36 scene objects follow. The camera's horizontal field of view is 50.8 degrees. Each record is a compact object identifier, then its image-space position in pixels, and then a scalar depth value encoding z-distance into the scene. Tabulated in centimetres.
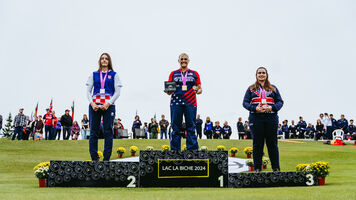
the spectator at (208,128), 3014
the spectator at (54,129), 2502
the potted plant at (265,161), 1342
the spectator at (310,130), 3412
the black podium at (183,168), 705
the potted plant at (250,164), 1276
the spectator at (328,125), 3025
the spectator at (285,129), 3366
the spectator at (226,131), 3158
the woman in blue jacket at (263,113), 760
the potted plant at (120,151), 1891
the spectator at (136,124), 2989
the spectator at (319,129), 3169
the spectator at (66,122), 2548
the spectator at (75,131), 2859
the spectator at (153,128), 2914
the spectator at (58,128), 2602
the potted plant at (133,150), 1947
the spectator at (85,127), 2594
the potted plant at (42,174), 745
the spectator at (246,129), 3169
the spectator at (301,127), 3400
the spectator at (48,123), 2423
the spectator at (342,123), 3080
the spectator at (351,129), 3123
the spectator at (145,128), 3168
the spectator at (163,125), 2777
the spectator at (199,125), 2872
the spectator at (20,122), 2451
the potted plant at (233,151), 1923
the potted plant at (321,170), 798
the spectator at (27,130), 2641
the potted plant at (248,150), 1820
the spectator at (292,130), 3412
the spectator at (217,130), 3077
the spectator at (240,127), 3114
